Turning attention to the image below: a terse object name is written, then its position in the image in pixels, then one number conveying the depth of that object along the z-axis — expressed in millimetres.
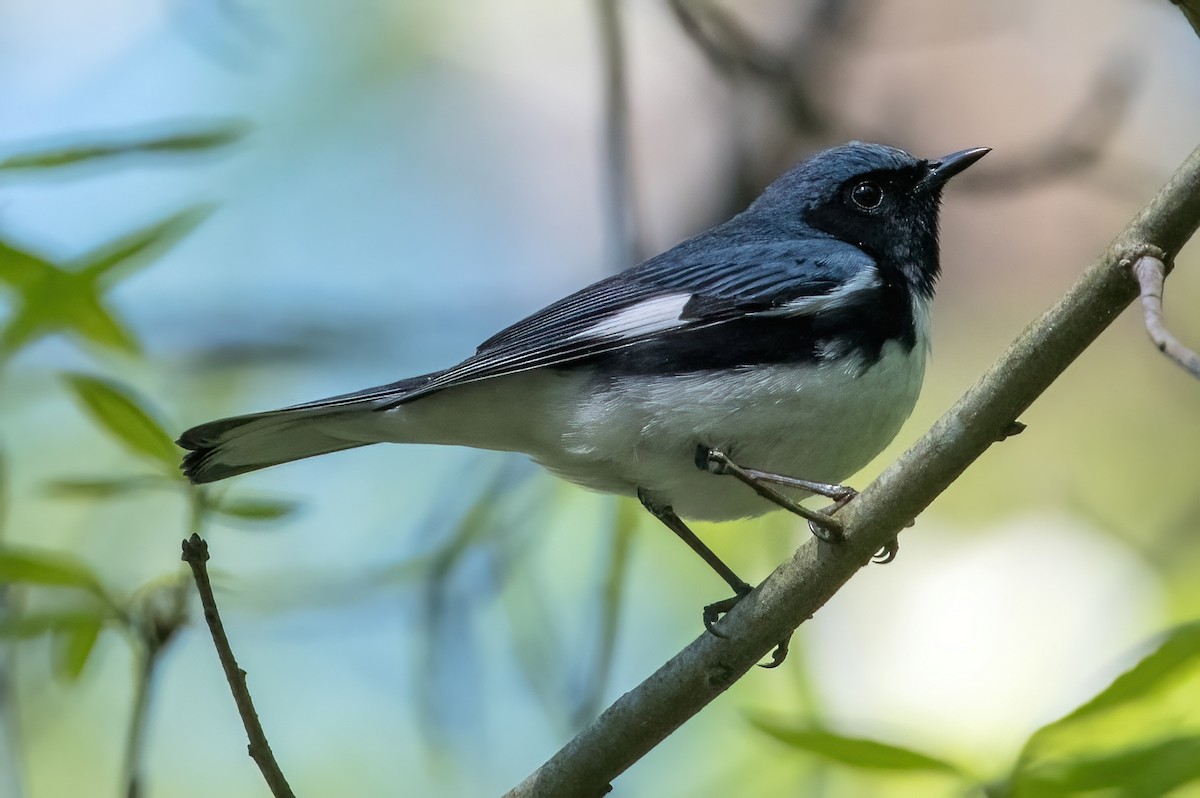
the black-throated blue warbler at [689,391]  5699
